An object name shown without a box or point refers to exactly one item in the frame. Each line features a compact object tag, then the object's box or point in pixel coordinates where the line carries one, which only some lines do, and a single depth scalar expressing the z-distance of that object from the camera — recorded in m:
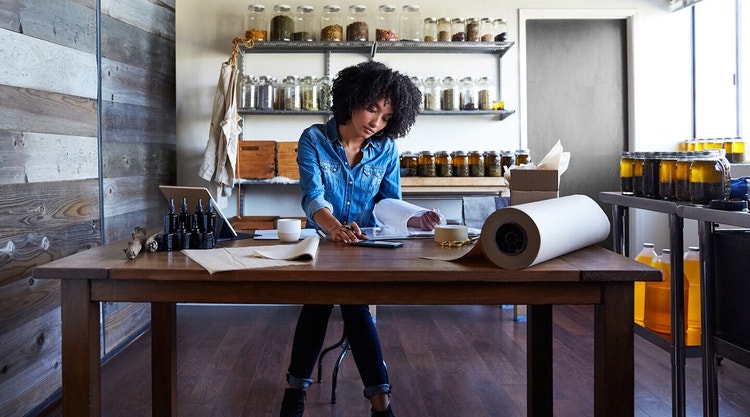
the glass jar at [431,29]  4.53
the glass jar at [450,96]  4.52
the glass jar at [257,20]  4.47
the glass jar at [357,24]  4.48
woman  2.11
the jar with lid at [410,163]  4.42
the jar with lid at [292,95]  4.45
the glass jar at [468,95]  4.54
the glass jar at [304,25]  4.50
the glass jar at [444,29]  4.54
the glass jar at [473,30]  4.51
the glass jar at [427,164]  4.37
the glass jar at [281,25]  4.45
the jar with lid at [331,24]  4.47
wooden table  1.41
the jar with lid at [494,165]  4.36
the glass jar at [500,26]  4.60
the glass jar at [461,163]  4.38
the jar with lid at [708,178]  1.94
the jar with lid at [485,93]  4.54
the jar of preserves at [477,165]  4.39
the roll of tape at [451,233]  1.83
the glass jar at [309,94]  4.45
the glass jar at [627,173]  2.42
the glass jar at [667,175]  2.13
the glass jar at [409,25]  4.64
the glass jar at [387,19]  4.58
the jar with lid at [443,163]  4.37
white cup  1.89
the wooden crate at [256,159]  4.31
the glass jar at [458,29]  4.50
